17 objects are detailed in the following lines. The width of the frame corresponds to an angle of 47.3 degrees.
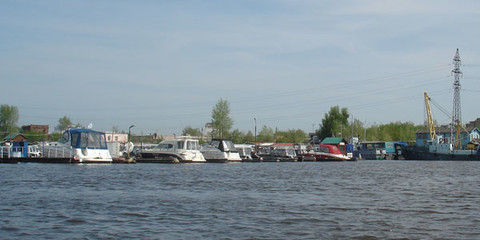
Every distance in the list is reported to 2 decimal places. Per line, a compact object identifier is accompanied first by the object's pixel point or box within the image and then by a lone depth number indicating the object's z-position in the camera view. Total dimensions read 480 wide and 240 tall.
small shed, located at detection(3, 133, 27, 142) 128.25
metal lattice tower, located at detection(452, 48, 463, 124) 119.88
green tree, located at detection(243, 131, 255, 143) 173.01
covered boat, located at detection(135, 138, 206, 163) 62.69
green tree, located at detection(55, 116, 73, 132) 162.18
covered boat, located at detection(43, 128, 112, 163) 53.50
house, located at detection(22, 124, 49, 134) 188.38
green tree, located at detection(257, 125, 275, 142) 175.75
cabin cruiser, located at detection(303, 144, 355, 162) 92.69
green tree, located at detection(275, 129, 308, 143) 184.75
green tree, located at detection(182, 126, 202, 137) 167.62
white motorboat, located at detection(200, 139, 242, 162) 70.62
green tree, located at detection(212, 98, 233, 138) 123.31
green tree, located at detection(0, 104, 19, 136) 152.00
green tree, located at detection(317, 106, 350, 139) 156.75
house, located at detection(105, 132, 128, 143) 153.07
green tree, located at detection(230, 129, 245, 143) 148.09
